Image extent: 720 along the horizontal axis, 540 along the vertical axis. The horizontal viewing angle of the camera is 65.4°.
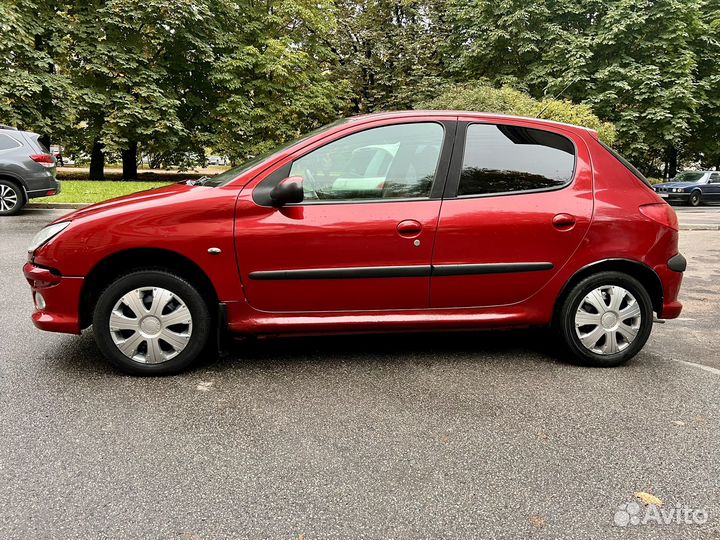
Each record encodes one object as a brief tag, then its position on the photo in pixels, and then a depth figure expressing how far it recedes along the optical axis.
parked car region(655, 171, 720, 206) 23.80
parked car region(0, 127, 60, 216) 11.33
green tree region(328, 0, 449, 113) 26.42
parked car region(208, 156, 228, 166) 25.88
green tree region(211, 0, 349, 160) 24.07
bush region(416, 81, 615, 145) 17.05
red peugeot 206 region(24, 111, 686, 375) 3.48
